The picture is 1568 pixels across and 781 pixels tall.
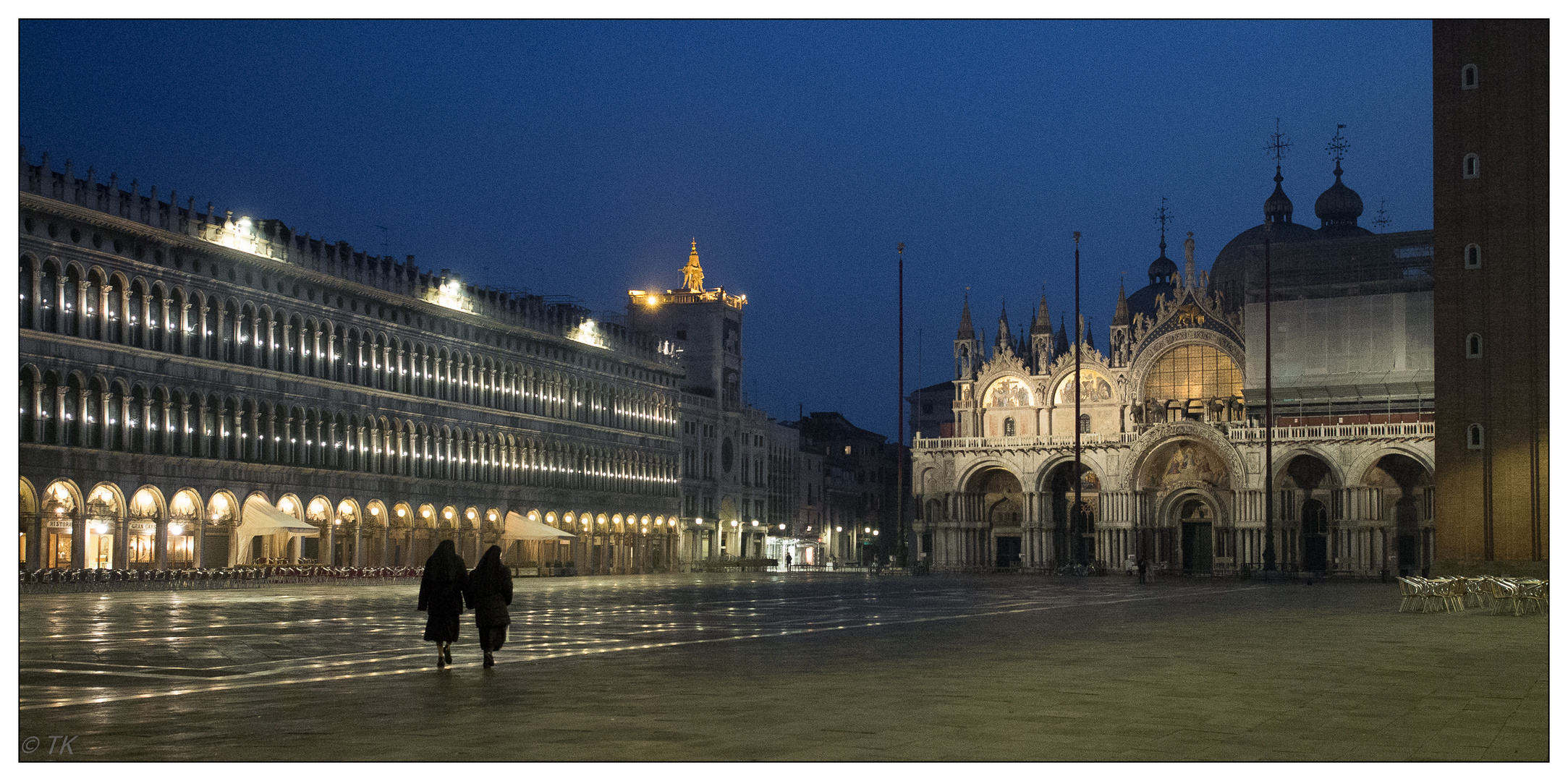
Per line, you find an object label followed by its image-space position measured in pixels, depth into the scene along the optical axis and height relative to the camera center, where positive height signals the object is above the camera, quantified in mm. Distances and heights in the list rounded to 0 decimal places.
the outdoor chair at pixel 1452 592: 35812 -3131
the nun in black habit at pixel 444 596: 19078 -1701
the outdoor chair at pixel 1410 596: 36688 -3387
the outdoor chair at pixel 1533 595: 34031 -3029
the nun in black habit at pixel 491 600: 19062 -1733
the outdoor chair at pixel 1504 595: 33812 -3075
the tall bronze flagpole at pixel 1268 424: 77062 +623
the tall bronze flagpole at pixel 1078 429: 80000 +430
